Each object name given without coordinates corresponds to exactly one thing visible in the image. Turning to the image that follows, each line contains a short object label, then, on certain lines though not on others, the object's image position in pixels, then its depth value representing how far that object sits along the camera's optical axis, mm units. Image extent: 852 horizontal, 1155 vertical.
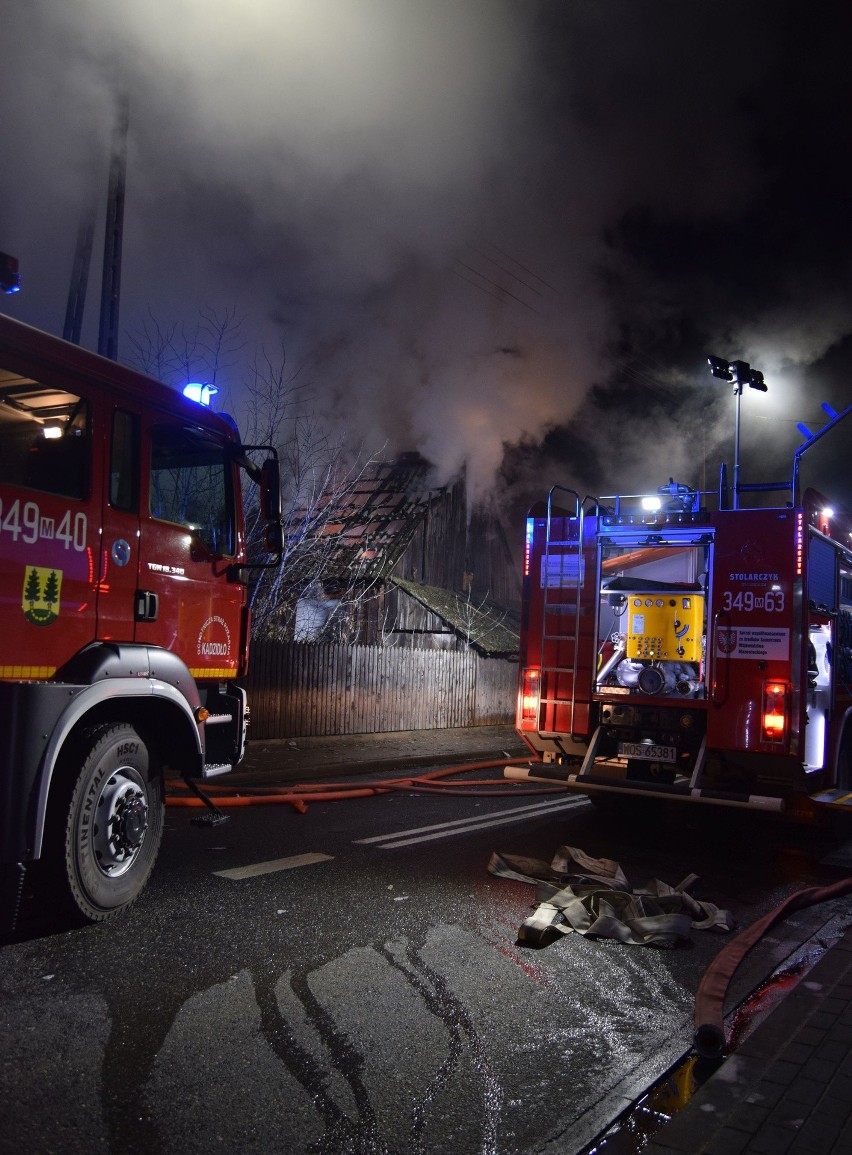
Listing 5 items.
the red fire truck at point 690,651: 7309
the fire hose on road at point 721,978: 3539
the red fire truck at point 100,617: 4254
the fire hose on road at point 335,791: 8602
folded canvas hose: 4988
